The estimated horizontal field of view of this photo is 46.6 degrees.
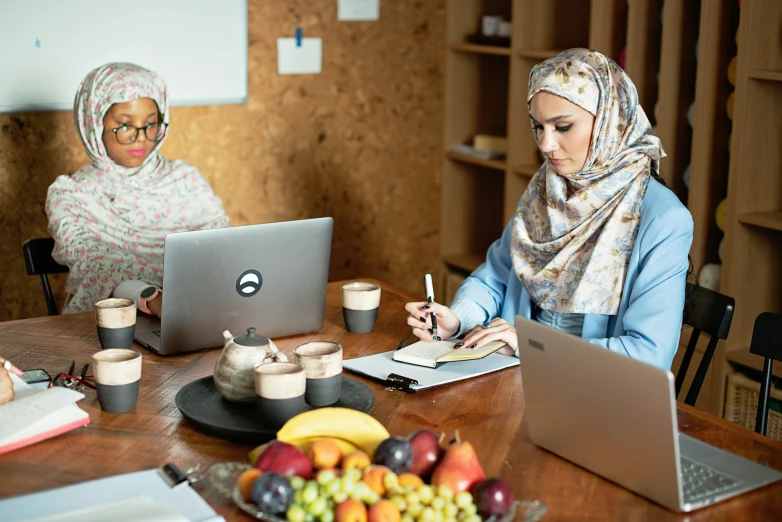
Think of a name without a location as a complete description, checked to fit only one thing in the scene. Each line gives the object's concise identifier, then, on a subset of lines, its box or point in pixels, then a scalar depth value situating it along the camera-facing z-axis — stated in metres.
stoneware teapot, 1.50
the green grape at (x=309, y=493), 1.10
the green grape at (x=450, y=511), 1.09
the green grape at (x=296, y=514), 1.10
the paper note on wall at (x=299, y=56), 3.65
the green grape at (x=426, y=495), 1.11
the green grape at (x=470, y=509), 1.11
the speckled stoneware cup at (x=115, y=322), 1.79
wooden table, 1.26
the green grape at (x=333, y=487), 1.10
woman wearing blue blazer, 1.84
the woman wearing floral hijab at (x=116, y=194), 2.60
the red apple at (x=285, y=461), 1.18
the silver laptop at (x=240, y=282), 1.73
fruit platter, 1.10
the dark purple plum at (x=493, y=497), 1.13
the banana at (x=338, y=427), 1.29
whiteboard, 3.10
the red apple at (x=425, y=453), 1.21
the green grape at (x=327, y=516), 1.09
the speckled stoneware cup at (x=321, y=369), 1.46
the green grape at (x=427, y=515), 1.07
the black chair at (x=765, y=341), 1.77
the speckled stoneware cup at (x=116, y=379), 1.51
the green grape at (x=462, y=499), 1.11
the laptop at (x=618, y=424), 1.19
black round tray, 1.41
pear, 1.17
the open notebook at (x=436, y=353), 1.76
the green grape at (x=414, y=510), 1.09
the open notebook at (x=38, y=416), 1.39
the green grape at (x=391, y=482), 1.13
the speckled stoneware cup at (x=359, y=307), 1.97
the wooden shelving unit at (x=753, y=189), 2.59
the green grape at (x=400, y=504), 1.10
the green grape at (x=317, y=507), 1.10
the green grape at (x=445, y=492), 1.11
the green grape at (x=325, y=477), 1.12
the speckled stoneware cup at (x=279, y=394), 1.38
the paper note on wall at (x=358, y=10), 3.76
